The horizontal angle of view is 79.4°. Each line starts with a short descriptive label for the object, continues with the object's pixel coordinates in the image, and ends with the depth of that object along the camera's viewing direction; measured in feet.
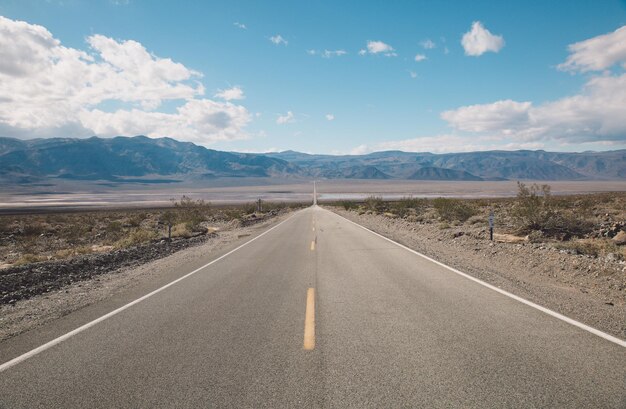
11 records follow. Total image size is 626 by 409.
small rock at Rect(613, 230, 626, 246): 41.57
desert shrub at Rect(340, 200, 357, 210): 169.90
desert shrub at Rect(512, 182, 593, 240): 50.06
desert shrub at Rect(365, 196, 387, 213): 138.31
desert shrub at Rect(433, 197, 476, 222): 79.25
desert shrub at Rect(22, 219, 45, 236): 90.82
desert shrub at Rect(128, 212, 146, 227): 107.04
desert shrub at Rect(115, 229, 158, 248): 57.87
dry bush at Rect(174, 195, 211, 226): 96.33
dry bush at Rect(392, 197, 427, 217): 117.60
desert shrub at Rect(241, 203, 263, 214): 147.56
